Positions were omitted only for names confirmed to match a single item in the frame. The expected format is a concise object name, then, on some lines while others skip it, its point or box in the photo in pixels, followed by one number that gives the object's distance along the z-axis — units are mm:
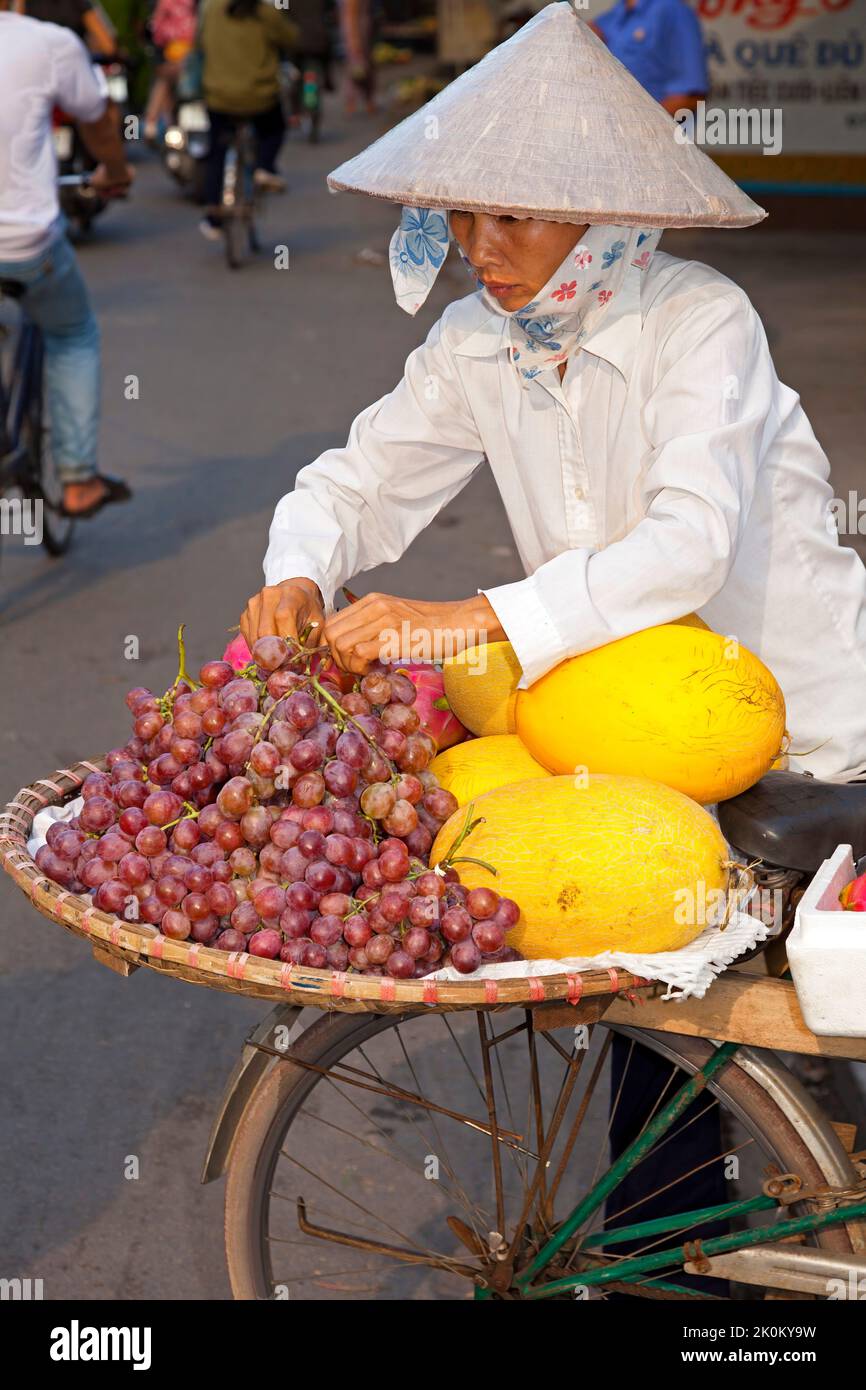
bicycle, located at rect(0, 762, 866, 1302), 2102
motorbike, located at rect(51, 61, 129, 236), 13242
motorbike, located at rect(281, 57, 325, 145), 19844
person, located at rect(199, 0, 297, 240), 12977
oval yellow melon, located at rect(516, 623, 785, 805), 2281
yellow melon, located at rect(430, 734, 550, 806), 2418
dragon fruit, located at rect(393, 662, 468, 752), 2641
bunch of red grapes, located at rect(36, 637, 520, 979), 2107
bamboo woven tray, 2016
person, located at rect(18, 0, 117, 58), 12305
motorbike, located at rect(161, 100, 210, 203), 14922
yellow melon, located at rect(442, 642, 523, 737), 2541
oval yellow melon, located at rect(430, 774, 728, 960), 2146
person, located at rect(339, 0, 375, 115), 21625
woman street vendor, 2307
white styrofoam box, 2107
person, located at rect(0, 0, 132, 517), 5910
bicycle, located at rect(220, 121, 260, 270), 12922
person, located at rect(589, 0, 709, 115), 8188
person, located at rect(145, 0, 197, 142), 17250
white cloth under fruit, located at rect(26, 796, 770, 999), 2111
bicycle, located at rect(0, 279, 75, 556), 6473
